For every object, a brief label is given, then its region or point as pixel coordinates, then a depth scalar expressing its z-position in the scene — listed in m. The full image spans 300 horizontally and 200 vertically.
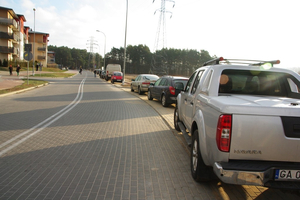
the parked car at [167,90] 12.62
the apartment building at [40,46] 94.75
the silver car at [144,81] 18.94
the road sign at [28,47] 21.48
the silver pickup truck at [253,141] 2.98
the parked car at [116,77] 35.34
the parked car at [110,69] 42.50
